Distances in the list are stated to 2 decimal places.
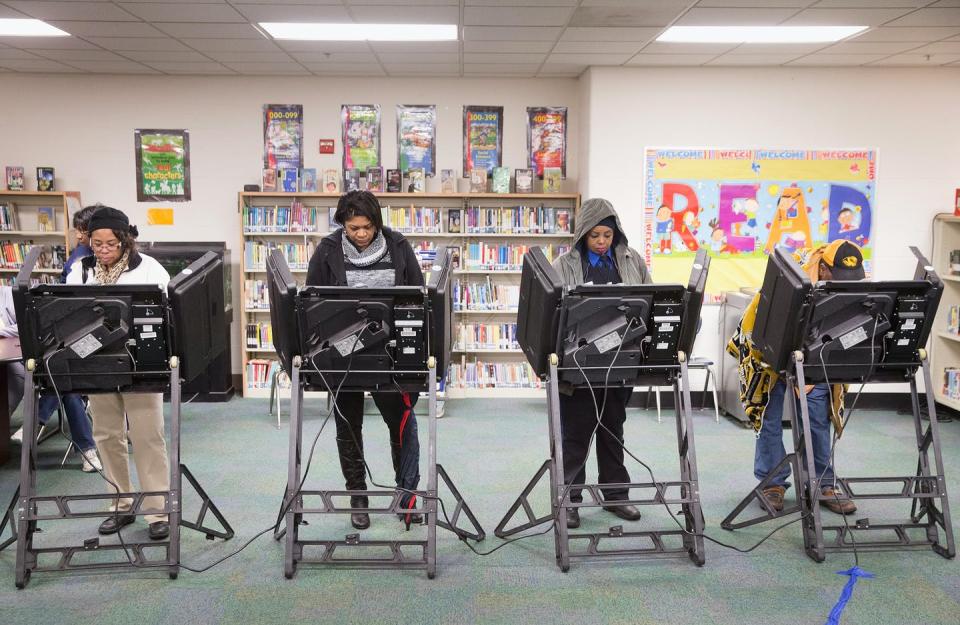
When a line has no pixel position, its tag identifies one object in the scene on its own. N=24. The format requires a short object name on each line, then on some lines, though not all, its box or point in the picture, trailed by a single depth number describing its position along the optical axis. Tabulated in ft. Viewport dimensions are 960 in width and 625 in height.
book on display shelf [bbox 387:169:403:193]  21.62
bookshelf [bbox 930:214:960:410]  20.49
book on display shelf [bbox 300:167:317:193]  21.53
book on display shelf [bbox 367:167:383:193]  21.65
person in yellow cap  12.25
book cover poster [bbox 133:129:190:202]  22.48
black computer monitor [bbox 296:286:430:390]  9.93
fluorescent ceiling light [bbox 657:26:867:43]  16.76
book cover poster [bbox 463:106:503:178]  22.68
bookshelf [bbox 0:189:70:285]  21.94
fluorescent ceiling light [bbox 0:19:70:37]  16.62
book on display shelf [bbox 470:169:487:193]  21.87
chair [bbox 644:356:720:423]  19.56
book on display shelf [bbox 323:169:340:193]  21.74
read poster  20.63
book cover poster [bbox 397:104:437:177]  22.63
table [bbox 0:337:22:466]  14.71
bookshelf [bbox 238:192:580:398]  21.76
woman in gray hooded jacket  11.76
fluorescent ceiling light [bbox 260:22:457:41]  16.90
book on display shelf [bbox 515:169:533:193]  21.67
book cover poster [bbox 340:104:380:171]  22.58
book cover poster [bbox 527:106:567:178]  22.68
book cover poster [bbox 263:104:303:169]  22.49
